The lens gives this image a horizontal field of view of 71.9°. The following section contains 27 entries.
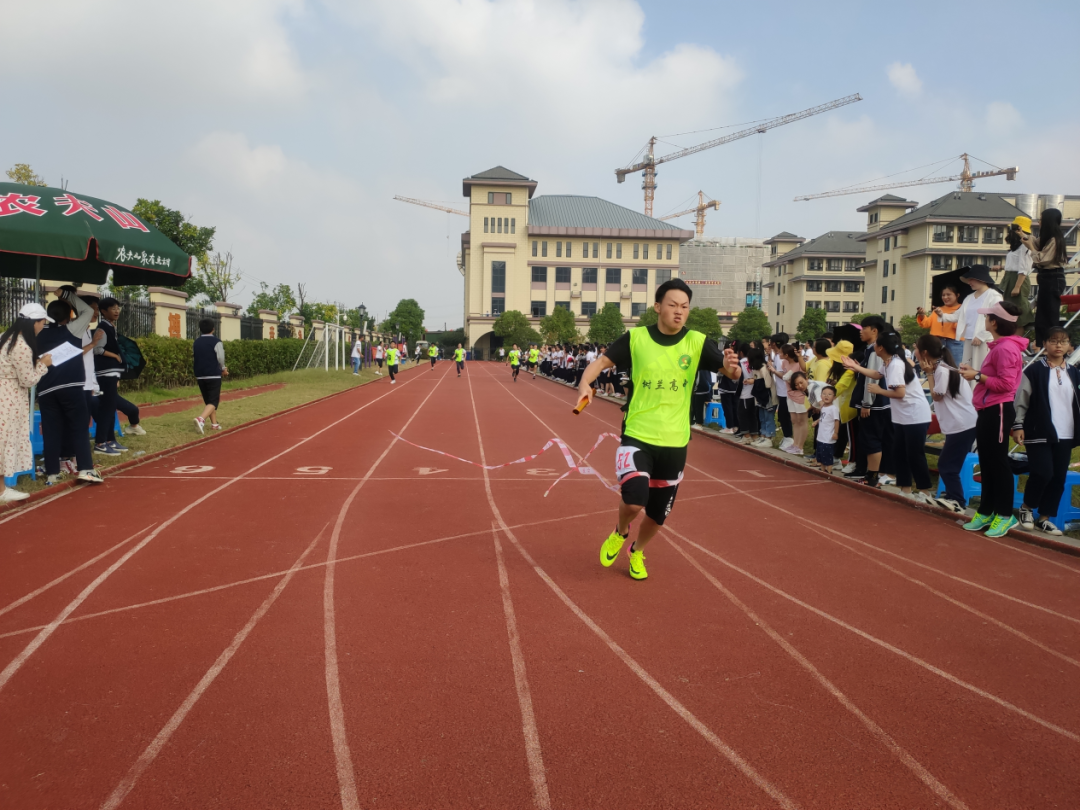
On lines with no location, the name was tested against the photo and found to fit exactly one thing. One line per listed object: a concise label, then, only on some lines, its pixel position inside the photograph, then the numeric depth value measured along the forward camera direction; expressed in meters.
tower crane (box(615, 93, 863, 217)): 143.55
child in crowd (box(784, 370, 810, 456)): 10.75
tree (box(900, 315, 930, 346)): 54.81
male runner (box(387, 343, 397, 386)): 31.70
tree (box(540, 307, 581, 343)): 75.25
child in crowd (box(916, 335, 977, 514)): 7.27
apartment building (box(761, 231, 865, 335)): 81.50
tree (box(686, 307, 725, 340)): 76.03
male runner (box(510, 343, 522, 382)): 37.50
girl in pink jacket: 6.63
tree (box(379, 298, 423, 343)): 98.84
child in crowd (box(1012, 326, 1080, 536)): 6.27
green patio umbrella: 7.63
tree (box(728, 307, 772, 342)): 76.49
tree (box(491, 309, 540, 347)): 75.44
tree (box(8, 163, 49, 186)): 30.81
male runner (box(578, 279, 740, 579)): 4.97
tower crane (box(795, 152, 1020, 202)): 124.06
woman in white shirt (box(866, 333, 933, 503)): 7.95
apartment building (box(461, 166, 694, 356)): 82.50
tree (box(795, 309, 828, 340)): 69.75
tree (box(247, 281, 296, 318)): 58.50
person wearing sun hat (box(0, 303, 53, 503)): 7.08
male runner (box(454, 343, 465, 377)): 39.56
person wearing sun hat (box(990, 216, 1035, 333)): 9.62
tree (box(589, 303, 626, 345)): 75.62
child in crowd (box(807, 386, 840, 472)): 9.81
